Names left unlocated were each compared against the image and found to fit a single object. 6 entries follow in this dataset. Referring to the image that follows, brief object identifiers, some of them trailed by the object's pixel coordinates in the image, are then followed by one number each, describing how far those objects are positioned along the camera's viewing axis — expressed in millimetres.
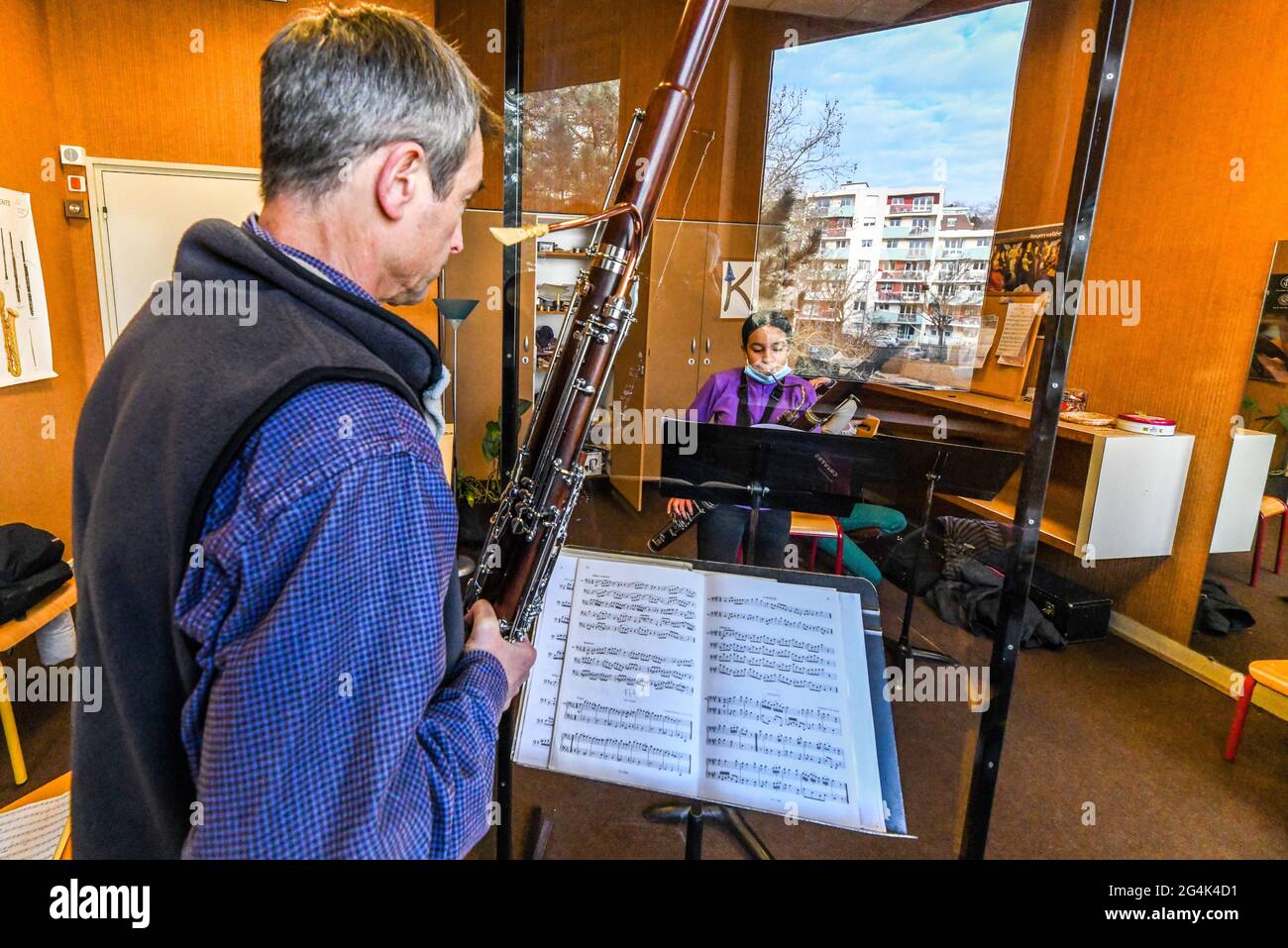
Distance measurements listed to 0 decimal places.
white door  3660
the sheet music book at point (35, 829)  1169
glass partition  1880
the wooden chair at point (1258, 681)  2291
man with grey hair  532
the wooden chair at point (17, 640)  2146
